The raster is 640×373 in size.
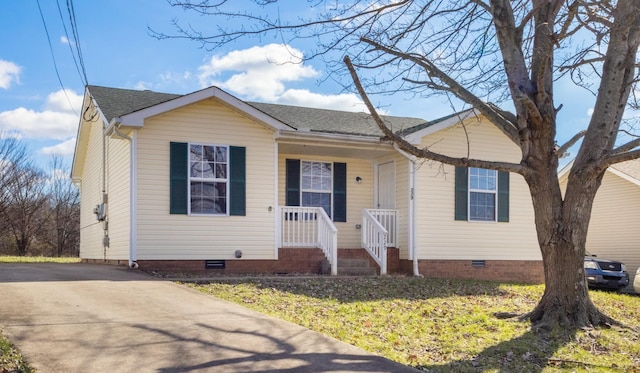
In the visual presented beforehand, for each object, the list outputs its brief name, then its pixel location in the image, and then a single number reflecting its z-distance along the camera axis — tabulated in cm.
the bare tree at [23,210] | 3500
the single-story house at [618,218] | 1947
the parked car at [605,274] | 1662
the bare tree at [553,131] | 812
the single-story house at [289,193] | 1280
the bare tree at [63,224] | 3759
